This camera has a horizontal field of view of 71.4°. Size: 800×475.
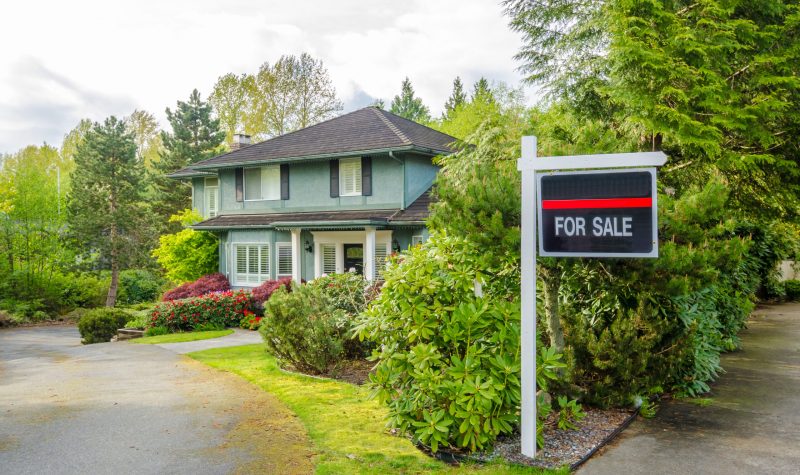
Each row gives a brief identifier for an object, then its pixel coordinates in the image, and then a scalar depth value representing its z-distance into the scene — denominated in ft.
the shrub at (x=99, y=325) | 60.13
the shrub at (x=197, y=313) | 57.62
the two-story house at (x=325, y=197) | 61.67
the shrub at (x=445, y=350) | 17.01
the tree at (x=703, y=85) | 35.83
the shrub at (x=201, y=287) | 69.97
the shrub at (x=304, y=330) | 29.94
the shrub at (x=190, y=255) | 77.98
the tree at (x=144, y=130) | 168.76
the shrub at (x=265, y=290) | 60.70
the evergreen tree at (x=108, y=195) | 100.83
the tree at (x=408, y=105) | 196.54
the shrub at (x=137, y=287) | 101.68
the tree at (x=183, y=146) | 119.34
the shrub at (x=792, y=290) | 73.61
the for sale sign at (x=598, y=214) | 15.67
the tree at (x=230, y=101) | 135.95
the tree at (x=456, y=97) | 181.27
